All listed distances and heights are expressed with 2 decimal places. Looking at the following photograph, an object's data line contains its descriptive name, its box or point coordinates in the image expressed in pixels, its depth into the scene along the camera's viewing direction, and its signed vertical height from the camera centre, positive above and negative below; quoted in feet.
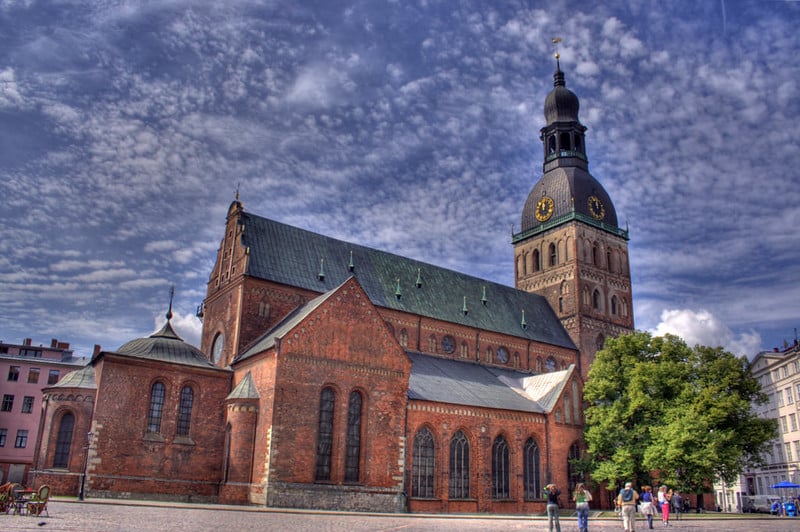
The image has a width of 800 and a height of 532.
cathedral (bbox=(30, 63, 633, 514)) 112.37 +12.10
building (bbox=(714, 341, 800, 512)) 219.41 +21.35
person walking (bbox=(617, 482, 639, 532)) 77.15 -2.90
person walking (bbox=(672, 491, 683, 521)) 120.24 -4.24
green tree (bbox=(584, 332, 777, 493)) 132.87 +12.46
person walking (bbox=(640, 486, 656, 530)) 92.43 -4.18
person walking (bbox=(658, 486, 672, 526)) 102.53 -3.57
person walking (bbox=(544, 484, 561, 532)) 75.31 -2.85
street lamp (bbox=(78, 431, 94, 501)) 102.01 -0.60
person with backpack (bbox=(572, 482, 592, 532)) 76.74 -3.26
